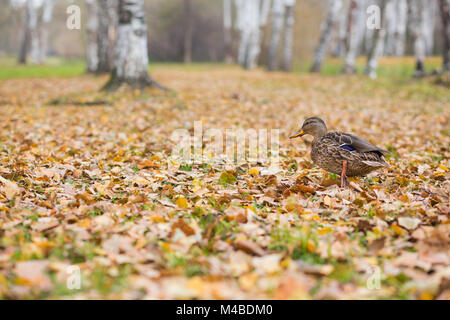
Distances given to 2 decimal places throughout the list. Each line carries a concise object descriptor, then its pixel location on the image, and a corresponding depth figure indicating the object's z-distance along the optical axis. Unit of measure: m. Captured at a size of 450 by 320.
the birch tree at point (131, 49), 10.33
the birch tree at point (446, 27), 13.26
